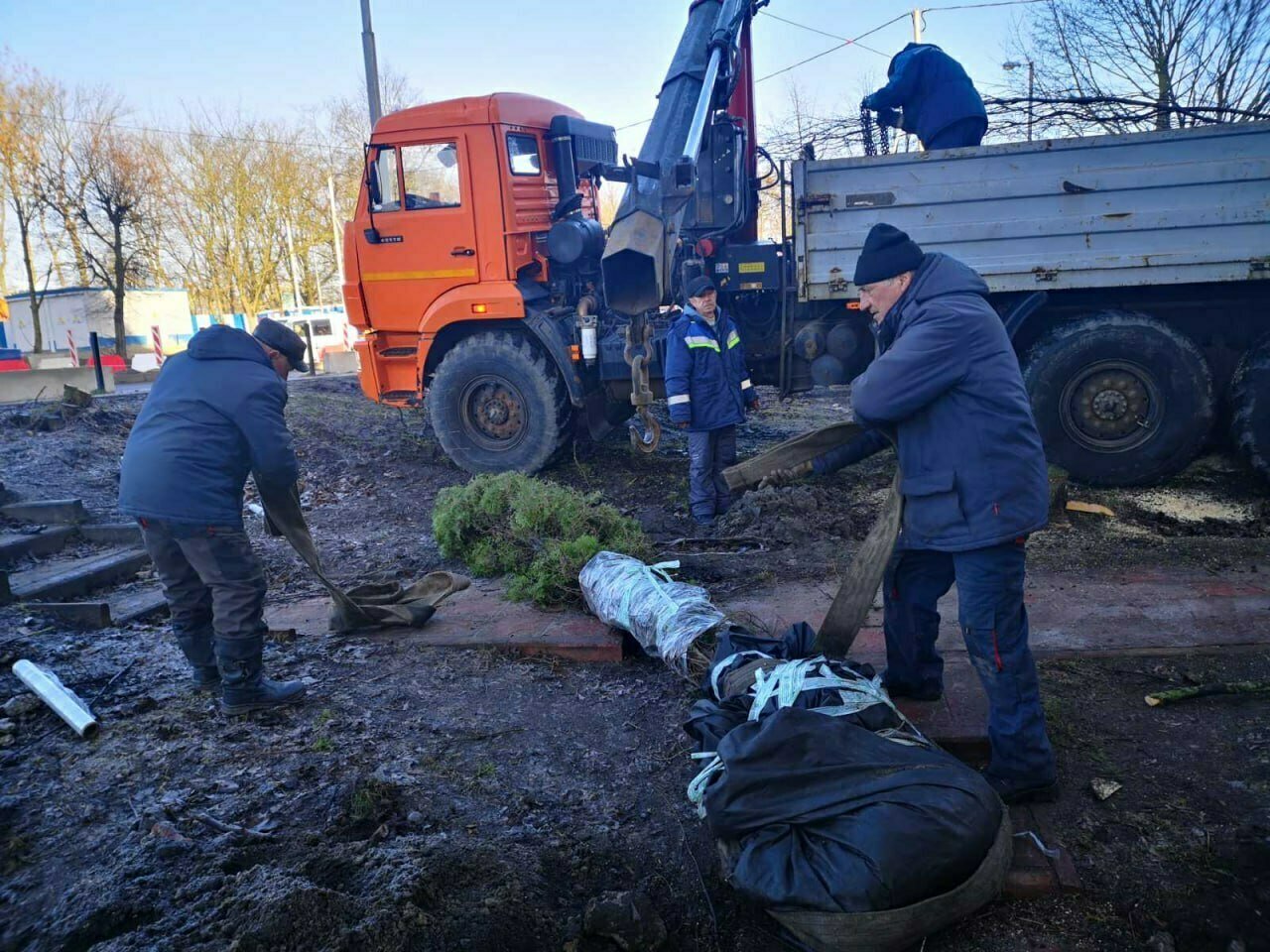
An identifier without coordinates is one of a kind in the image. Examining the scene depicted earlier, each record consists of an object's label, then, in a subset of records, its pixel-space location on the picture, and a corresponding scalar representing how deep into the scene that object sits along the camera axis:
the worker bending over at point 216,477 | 3.54
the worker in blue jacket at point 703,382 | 6.24
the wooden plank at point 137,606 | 4.94
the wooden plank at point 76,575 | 5.19
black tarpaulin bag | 2.03
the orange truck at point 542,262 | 7.31
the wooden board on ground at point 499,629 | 4.08
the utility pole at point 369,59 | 14.23
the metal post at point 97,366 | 14.03
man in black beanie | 2.61
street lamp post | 11.88
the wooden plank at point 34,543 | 5.91
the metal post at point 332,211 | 30.89
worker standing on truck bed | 6.35
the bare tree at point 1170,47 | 10.64
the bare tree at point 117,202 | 24.91
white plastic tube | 3.42
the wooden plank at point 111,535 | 6.50
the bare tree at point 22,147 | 23.89
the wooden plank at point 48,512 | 6.65
